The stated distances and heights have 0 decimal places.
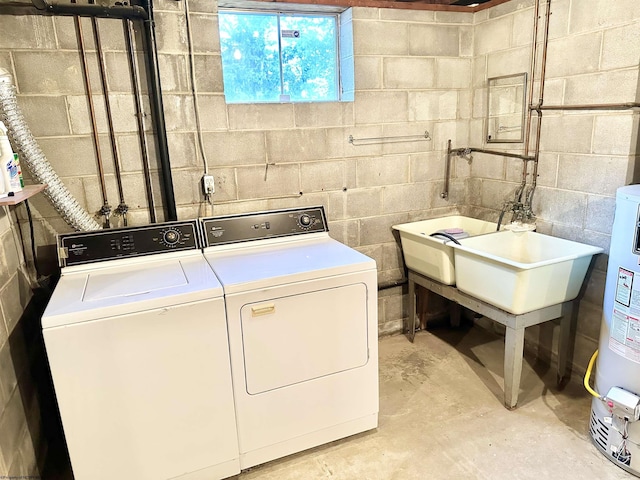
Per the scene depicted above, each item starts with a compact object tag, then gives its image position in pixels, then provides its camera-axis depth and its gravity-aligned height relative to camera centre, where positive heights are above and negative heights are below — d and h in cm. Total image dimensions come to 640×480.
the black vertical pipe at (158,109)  214 +13
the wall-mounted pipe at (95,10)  196 +57
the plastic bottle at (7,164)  161 -8
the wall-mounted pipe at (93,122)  209 +8
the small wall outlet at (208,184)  240 -26
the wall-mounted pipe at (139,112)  215 +12
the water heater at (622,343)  174 -90
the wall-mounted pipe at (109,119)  211 +9
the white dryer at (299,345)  179 -89
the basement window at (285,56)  257 +44
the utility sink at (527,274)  208 -73
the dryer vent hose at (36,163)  180 -9
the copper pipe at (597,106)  208 +6
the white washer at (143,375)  156 -86
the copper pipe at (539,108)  242 +7
